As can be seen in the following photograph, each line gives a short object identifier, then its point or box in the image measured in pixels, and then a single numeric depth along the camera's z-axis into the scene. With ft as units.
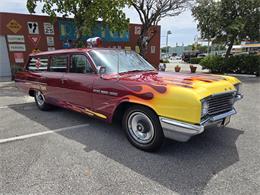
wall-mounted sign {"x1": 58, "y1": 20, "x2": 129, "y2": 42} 45.37
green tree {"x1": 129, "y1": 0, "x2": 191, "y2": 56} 53.98
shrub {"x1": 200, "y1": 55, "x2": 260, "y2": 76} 43.52
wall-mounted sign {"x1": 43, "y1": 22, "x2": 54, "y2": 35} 43.34
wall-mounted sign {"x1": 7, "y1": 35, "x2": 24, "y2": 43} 40.16
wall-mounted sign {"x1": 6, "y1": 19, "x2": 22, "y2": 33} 39.66
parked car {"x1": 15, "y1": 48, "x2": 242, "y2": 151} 9.29
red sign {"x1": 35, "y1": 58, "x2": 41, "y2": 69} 18.44
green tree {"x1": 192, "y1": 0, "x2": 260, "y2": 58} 42.73
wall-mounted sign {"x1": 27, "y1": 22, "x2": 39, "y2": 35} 41.70
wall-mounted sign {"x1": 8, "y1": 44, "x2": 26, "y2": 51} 40.68
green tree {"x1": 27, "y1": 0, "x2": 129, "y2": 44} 33.19
